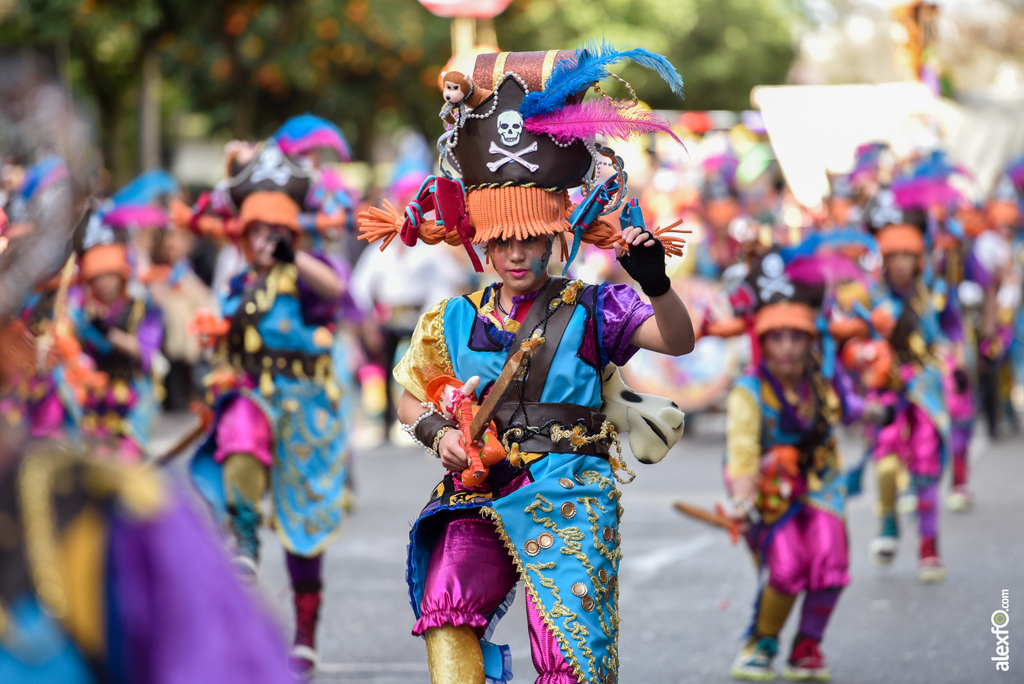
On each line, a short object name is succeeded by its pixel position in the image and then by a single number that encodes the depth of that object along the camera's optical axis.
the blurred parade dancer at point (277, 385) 12.27
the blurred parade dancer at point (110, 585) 3.35
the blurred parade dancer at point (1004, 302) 25.87
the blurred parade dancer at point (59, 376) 14.68
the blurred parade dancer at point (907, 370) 15.63
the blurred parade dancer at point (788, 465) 11.30
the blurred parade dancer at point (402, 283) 25.78
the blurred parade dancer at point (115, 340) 16.22
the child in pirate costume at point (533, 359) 7.61
